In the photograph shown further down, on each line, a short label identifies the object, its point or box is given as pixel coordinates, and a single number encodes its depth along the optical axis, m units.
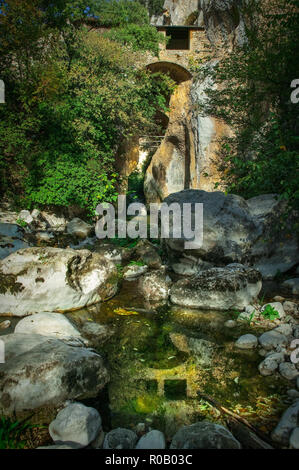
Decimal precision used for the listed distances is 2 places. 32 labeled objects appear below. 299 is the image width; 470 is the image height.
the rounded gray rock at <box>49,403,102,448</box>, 2.08
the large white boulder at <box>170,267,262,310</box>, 4.61
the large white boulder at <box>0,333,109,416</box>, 2.42
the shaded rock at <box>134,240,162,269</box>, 6.91
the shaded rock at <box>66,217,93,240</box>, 8.80
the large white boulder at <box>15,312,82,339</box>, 3.53
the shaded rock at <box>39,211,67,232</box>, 9.41
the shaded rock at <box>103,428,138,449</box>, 2.08
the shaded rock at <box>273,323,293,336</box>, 3.71
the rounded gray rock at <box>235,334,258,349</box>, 3.53
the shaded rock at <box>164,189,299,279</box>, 6.03
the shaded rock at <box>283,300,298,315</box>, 4.37
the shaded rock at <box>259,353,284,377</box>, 3.00
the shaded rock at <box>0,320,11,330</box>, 3.93
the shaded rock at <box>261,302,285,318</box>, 4.25
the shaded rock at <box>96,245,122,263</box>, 7.47
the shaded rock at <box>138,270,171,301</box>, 5.23
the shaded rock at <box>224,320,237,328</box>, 4.10
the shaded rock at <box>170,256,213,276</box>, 6.19
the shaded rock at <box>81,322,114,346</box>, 3.79
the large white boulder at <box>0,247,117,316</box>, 4.37
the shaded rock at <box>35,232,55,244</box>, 7.91
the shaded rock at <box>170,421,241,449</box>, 1.95
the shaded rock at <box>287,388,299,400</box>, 2.63
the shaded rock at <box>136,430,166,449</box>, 2.07
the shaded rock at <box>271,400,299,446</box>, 2.14
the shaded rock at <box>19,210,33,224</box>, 8.79
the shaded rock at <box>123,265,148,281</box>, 6.43
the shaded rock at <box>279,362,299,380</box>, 2.90
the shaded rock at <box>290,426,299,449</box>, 2.02
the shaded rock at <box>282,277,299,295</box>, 5.09
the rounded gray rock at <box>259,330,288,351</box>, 3.43
